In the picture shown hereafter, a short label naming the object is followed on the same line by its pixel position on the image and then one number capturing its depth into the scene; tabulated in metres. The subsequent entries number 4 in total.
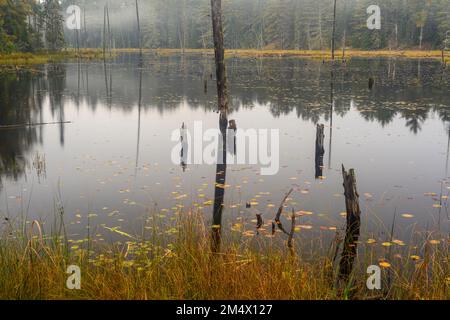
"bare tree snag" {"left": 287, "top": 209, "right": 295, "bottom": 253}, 7.02
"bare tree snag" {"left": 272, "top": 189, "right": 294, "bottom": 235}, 8.34
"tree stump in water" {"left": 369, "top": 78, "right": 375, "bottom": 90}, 34.63
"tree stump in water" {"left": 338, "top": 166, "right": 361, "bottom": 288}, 7.79
